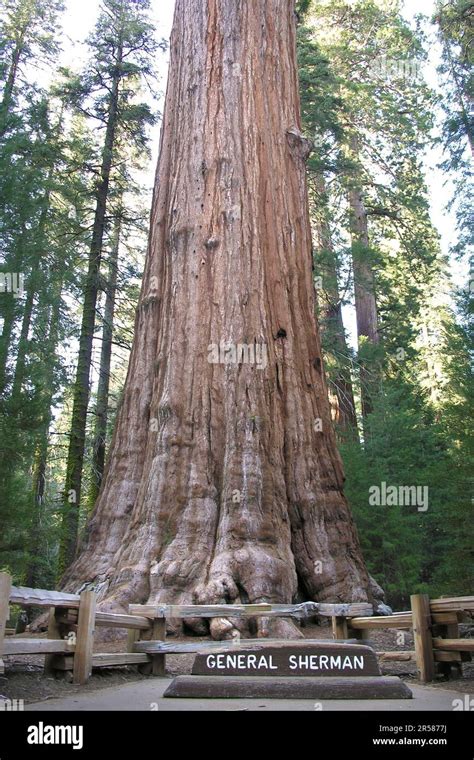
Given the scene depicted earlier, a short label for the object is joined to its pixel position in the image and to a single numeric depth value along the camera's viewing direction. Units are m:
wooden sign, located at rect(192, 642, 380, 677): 5.06
